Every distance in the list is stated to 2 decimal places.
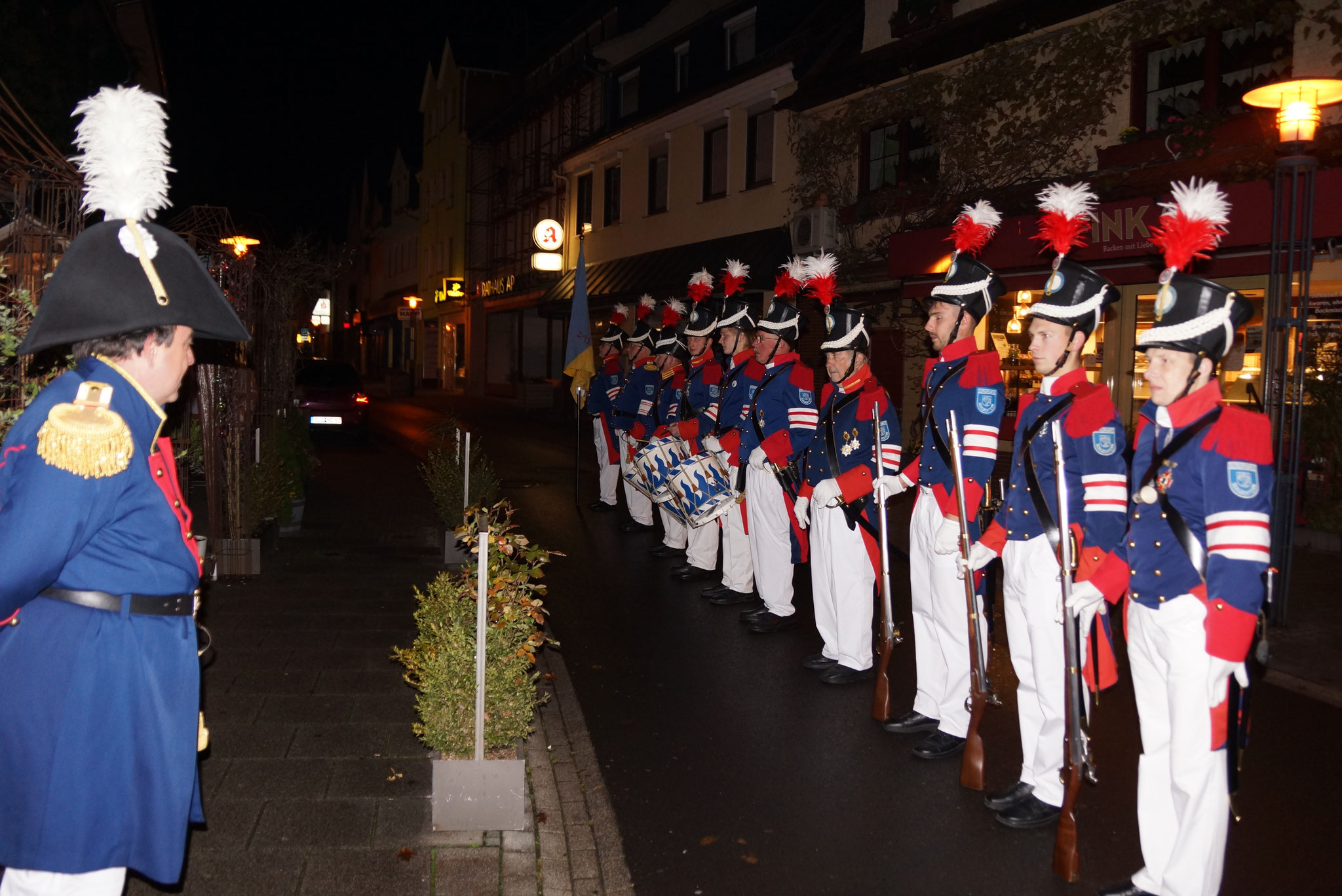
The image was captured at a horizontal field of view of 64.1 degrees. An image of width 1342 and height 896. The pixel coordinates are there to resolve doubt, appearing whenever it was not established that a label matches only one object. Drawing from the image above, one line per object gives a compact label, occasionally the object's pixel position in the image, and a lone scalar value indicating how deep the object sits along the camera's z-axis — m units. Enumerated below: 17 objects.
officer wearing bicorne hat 2.63
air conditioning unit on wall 20.39
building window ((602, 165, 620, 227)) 31.59
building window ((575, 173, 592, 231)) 33.34
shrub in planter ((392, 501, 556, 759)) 4.76
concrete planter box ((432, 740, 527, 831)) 4.46
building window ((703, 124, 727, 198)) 25.84
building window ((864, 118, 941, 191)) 18.66
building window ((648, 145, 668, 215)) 28.88
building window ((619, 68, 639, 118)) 31.72
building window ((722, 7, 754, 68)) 25.42
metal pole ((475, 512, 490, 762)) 4.39
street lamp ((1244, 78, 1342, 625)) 8.16
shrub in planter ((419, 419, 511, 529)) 10.30
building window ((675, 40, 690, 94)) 28.19
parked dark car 22.95
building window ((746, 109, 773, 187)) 23.84
